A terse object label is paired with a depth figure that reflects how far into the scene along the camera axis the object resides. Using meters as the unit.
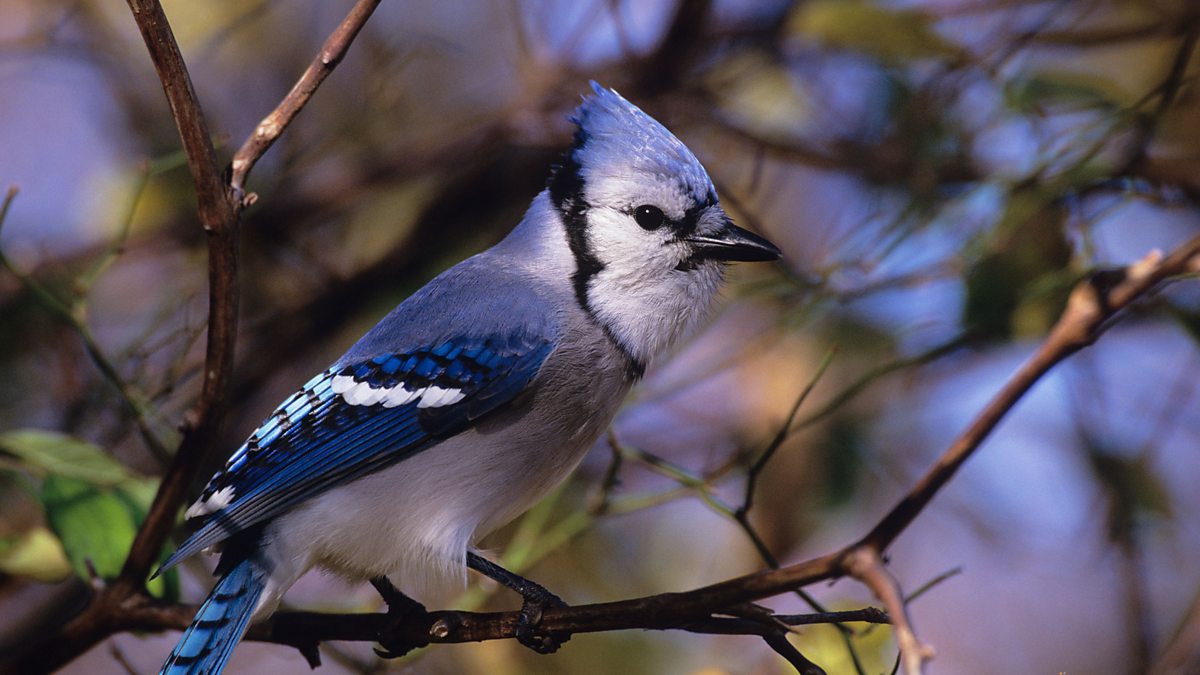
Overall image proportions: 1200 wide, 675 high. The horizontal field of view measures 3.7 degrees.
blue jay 4.97
